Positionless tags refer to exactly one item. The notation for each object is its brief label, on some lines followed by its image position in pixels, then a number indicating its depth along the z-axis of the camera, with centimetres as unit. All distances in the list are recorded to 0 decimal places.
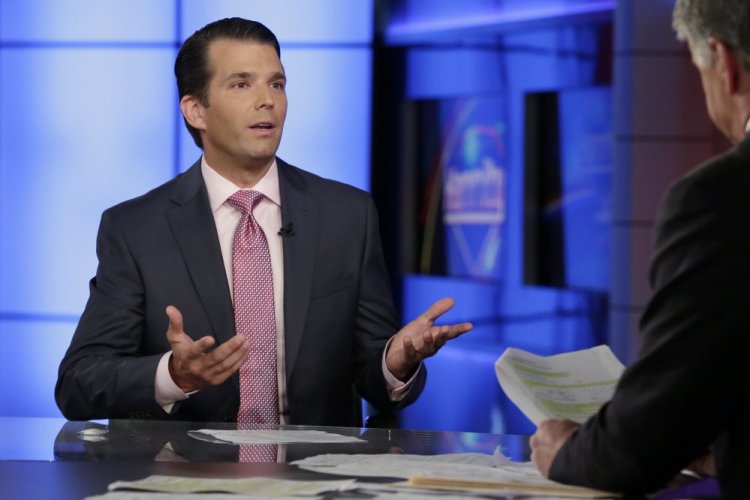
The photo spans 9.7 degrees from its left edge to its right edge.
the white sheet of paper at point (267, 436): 652
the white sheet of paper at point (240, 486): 620
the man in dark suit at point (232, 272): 689
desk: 629
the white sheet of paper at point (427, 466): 628
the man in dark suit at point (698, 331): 606
